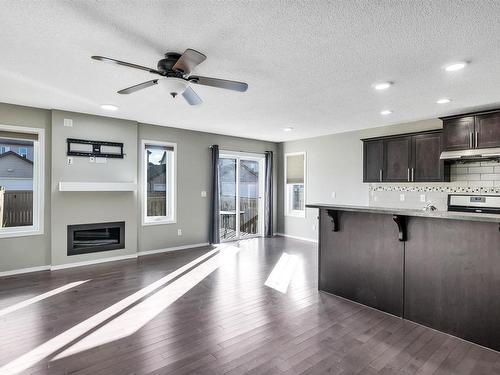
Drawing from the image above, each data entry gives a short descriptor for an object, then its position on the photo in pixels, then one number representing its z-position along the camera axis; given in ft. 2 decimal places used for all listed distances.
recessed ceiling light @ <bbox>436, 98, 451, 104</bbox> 13.10
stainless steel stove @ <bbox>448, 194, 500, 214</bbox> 14.85
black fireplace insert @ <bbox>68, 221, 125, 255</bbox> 16.30
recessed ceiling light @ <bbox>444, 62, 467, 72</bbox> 9.36
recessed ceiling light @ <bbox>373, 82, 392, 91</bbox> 11.16
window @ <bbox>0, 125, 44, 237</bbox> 14.92
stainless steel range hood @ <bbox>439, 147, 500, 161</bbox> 13.73
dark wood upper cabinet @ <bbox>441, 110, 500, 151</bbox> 13.85
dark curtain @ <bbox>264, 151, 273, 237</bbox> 25.43
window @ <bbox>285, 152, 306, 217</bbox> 24.91
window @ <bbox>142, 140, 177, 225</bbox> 19.45
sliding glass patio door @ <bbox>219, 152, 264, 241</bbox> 23.72
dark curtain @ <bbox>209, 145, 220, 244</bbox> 21.90
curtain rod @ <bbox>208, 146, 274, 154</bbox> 22.82
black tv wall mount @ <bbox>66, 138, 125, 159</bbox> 16.05
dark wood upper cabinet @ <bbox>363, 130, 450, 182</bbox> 16.24
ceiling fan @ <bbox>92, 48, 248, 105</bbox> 8.14
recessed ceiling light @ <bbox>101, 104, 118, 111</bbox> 14.61
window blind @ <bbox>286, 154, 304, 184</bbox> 24.98
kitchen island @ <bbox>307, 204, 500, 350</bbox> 8.52
